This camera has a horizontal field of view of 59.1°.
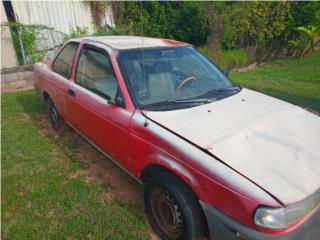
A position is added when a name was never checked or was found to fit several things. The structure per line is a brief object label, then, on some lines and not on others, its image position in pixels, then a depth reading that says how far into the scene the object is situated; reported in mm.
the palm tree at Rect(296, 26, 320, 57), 11867
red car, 1919
